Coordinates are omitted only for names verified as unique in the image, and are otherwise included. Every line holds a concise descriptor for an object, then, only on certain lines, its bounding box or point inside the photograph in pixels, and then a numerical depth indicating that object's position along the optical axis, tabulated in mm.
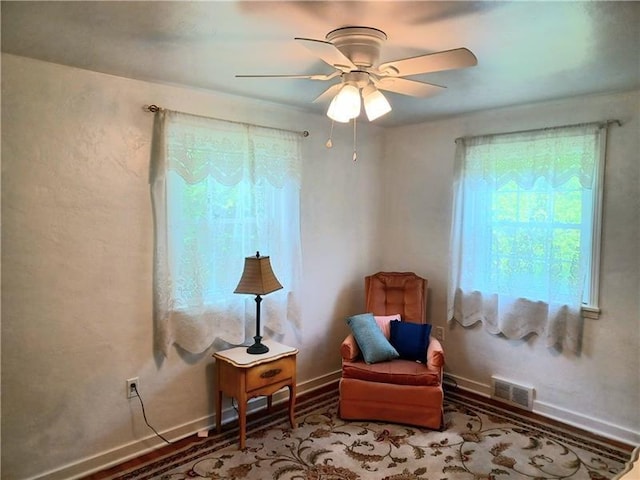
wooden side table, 2832
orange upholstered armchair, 3094
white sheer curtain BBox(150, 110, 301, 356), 2824
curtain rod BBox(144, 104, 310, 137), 2749
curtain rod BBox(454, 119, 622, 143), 2973
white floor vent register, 3420
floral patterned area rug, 2602
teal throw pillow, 3338
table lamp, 2949
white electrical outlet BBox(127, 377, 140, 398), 2760
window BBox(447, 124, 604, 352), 3131
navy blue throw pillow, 3438
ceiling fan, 1826
